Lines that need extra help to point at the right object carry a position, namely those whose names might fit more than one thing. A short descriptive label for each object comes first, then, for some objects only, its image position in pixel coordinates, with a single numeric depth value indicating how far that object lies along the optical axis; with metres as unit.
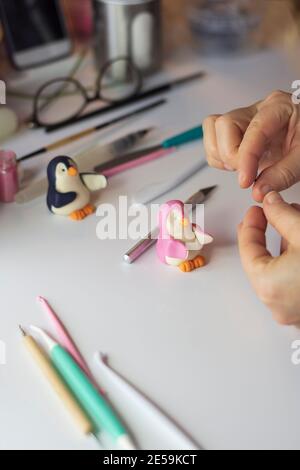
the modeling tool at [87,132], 0.72
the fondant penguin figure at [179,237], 0.56
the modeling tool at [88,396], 0.43
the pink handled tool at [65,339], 0.48
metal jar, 0.85
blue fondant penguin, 0.60
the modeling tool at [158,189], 0.66
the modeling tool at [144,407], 0.43
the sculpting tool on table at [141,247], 0.58
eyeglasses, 0.80
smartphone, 0.84
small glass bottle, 0.63
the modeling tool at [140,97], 0.78
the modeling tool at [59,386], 0.43
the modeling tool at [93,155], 0.65
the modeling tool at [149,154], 0.69
